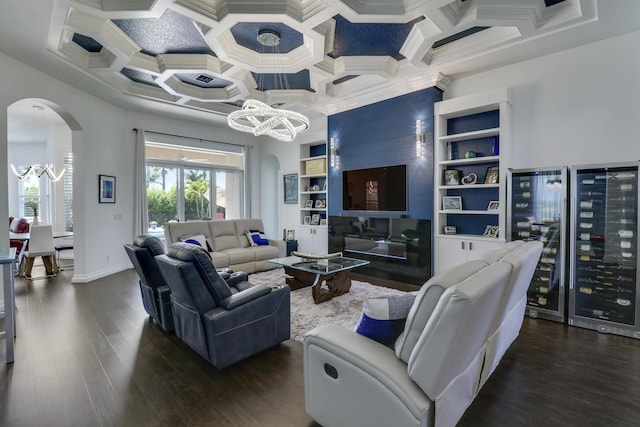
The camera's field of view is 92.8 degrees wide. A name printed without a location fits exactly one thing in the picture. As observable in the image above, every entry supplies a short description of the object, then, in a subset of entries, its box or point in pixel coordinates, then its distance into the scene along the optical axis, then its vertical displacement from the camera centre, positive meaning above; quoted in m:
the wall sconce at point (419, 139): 4.98 +1.14
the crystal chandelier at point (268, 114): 3.77 +1.22
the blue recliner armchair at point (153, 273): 3.06 -0.66
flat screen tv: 5.29 +0.37
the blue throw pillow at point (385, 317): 1.67 -0.60
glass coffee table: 3.99 -0.92
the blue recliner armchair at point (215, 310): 2.34 -0.82
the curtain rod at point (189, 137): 6.55 +1.69
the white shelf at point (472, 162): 4.14 +0.71
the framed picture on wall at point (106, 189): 5.61 +0.38
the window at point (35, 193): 8.45 +0.44
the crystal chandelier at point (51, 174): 6.57 +0.79
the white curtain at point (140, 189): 6.30 +0.41
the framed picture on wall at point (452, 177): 4.77 +0.51
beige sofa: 5.10 -0.64
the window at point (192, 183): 6.90 +0.64
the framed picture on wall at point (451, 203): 4.75 +0.10
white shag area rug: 3.31 -1.23
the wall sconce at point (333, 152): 6.25 +1.17
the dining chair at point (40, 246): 5.31 -0.66
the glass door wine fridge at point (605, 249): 3.10 -0.43
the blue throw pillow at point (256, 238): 5.89 -0.57
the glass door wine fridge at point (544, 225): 3.47 -0.19
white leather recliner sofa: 1.28 -0.73
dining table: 5.22 -0.56
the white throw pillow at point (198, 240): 4.96 -0.51
